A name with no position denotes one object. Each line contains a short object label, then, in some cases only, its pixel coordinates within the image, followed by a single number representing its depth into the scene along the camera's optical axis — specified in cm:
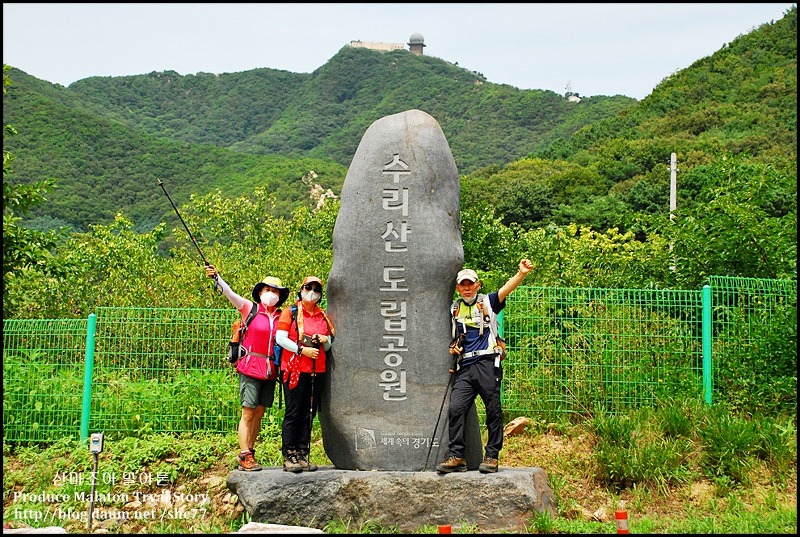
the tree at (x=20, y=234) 971
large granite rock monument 643
